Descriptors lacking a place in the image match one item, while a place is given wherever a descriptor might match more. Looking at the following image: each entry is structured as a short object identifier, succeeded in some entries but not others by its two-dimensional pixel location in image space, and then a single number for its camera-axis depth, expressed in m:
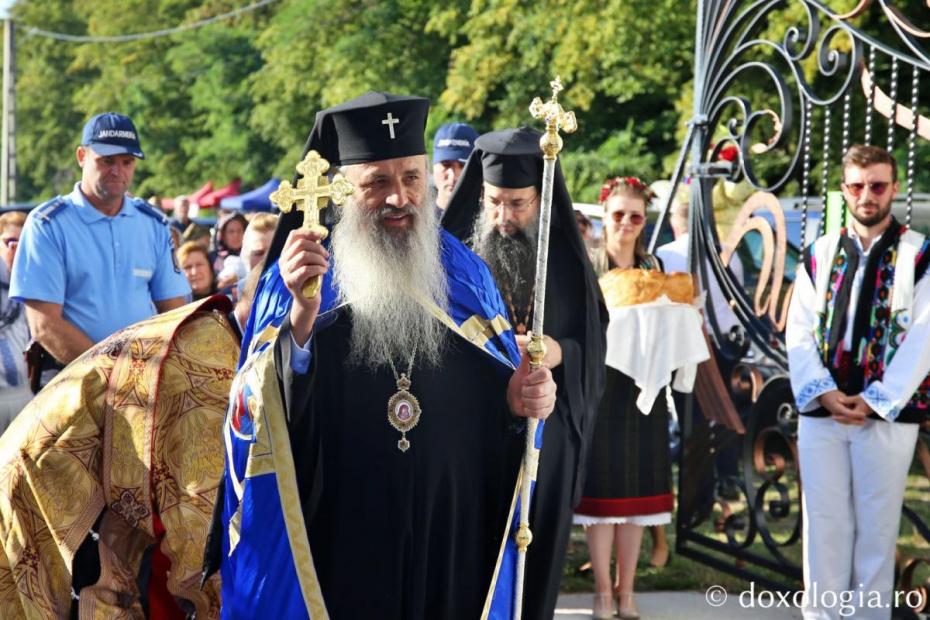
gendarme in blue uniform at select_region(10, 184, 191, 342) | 6.00
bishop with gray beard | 3.74
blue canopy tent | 21.24
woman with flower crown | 6.68
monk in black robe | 5.30
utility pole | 31.44
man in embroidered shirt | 5.73
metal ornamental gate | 6.12
